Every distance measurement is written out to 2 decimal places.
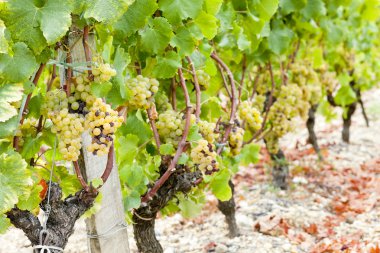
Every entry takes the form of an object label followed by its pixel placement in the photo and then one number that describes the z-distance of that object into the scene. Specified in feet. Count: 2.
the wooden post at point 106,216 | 8.53
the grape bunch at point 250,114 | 11.34
